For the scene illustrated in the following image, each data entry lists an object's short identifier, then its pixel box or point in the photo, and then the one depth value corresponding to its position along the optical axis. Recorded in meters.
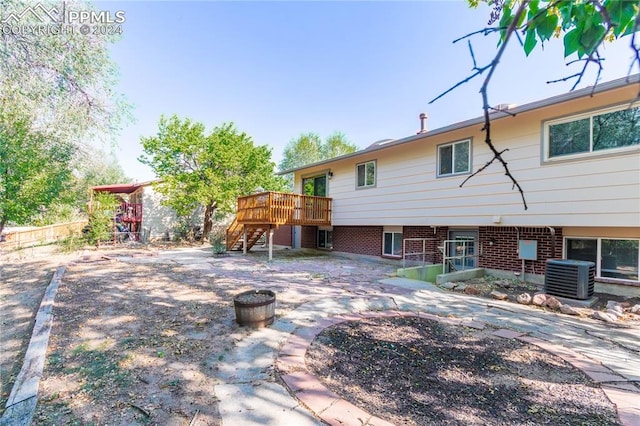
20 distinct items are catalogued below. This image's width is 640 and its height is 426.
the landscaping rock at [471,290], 6.35
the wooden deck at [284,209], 11.17
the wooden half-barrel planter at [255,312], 4.00
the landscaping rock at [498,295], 5.94
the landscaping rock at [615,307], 5.00
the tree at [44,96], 6.54
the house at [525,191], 5.89
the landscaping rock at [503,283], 6.89
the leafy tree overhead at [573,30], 1.11
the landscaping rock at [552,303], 5.30
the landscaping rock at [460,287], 6.55
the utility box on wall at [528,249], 7.12
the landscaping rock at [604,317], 4.69
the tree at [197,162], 15.78
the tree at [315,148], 35.84
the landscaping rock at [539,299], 5.50
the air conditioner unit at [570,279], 5.60
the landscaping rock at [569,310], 5.03
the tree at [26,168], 9.03
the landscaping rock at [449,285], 6.70
